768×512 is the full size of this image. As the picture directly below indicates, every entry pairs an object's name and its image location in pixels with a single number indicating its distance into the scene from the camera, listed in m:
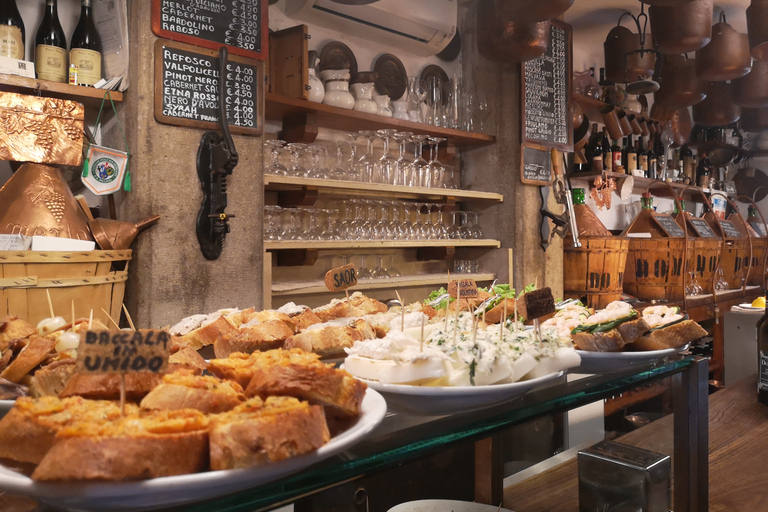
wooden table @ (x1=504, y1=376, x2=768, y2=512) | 1.39
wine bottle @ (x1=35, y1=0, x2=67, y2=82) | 2.45
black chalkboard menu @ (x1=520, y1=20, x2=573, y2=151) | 4.23
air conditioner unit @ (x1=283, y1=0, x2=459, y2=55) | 3.61
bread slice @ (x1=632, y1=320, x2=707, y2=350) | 1.25
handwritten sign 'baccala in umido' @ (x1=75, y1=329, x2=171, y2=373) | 0.61
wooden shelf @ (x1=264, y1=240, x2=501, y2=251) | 3.05
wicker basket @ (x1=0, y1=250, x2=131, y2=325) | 1.90
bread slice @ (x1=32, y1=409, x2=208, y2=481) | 0.53
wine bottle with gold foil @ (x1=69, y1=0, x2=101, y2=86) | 2.51
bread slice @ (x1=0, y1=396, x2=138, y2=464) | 0.58
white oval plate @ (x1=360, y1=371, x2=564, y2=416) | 0.85
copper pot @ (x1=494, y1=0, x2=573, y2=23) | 2.96
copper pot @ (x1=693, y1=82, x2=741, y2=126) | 5.39
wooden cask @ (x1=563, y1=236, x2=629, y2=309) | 4.21
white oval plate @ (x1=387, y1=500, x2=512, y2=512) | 1.35
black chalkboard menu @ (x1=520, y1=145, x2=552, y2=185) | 4.23
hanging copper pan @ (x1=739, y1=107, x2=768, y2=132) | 5.96
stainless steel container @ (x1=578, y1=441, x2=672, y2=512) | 1.26
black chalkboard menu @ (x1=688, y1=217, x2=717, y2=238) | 5.34
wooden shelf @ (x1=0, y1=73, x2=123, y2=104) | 2.29
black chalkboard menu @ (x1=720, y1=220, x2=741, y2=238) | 5.77
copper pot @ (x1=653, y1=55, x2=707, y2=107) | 4.68
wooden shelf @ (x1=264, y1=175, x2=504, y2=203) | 3.06
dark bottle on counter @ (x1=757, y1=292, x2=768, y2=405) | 1.89
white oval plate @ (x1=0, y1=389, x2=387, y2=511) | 0.52
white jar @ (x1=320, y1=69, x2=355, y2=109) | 3.46
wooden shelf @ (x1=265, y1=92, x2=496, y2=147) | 3.22
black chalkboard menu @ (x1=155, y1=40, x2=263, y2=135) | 2.54
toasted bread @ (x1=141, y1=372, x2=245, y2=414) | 0.68
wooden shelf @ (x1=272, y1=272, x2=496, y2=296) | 3.04
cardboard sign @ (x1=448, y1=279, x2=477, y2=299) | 1.39
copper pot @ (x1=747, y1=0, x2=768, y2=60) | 4.00
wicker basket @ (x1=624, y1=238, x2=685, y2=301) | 4.57
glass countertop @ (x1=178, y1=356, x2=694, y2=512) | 0.59
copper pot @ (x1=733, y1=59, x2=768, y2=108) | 4.83
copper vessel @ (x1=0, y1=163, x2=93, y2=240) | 2.13
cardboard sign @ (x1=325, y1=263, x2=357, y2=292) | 1.41
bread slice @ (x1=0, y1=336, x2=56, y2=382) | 0.88
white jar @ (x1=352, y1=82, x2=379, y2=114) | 3.62
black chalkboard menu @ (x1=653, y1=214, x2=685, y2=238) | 4.81
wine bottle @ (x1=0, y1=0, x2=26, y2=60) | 2.36
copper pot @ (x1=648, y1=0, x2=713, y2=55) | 3.52
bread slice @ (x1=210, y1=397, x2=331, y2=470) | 0.58
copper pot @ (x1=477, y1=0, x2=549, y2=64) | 3.52
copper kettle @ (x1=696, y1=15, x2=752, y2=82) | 4.17
